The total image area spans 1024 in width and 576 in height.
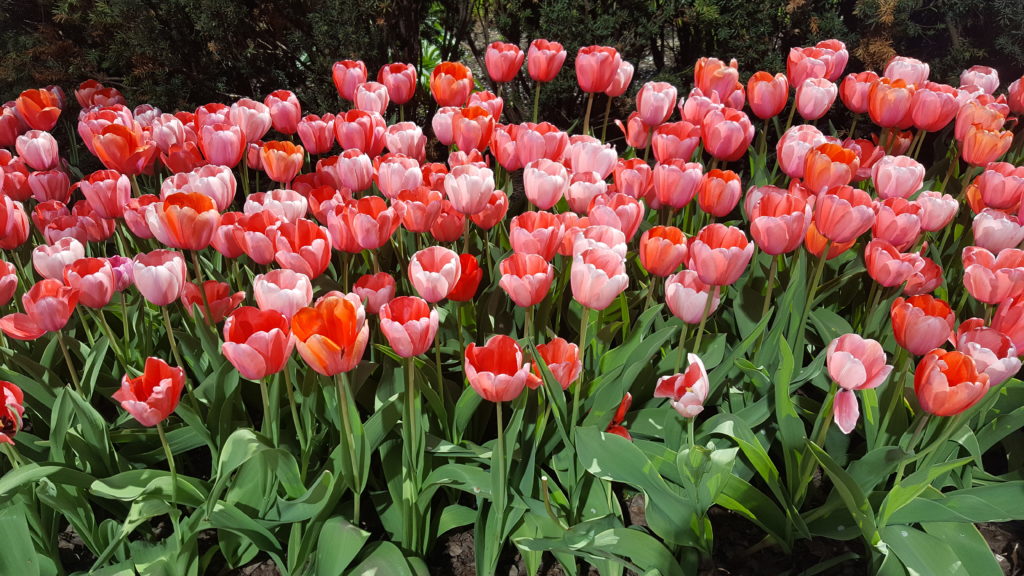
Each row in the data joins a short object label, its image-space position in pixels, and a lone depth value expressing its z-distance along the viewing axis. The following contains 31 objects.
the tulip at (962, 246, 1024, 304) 1.62
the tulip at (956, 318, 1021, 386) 1.39
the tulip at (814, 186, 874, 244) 1.65
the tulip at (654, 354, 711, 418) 1.48
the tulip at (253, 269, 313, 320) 1.48
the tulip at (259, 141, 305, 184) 2.12
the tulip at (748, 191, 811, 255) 1.67
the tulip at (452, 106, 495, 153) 2.22
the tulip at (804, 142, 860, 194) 1.86
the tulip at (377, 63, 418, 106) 2.60
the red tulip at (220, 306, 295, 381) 1.35
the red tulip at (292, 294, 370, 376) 1.30
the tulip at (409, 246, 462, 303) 1.53
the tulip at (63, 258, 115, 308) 1.62
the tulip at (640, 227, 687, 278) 1.68
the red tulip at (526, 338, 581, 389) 1.58
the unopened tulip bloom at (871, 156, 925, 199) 1.97
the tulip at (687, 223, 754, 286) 1.58
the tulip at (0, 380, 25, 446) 1.49
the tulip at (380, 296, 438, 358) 1.37
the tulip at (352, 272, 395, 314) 1.74
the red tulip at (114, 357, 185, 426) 1.44
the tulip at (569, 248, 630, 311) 1.49
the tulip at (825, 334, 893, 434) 1.45
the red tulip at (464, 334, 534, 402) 1.38
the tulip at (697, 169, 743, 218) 1.99
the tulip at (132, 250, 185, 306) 1.61
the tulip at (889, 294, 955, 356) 1.49
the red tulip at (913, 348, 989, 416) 1.34
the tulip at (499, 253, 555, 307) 1.54
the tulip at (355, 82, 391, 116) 2.46
